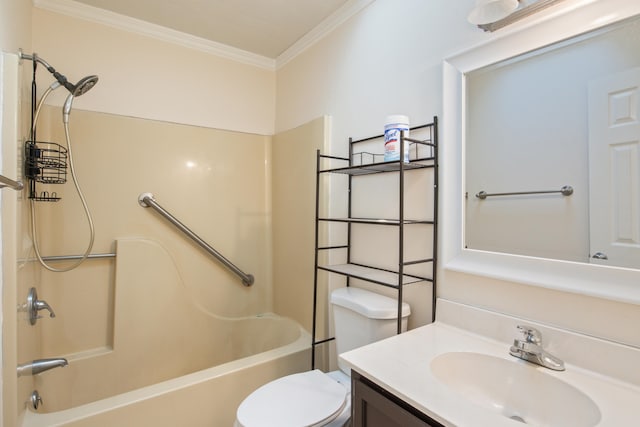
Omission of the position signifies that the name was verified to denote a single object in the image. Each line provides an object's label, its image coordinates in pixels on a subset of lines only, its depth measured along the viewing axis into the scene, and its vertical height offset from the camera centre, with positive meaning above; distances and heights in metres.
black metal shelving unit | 1.18 +0.03
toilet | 1.09 -0.67
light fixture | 0.94 +0.66
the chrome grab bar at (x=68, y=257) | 1.69 -0.22
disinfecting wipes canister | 1.21 +0.34
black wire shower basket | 1.40 +0.24
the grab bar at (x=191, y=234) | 1.93 -0.10
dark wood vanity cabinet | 0.73 -0.47
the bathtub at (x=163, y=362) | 1.34 -0.79
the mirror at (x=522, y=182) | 0.83 +0.14
